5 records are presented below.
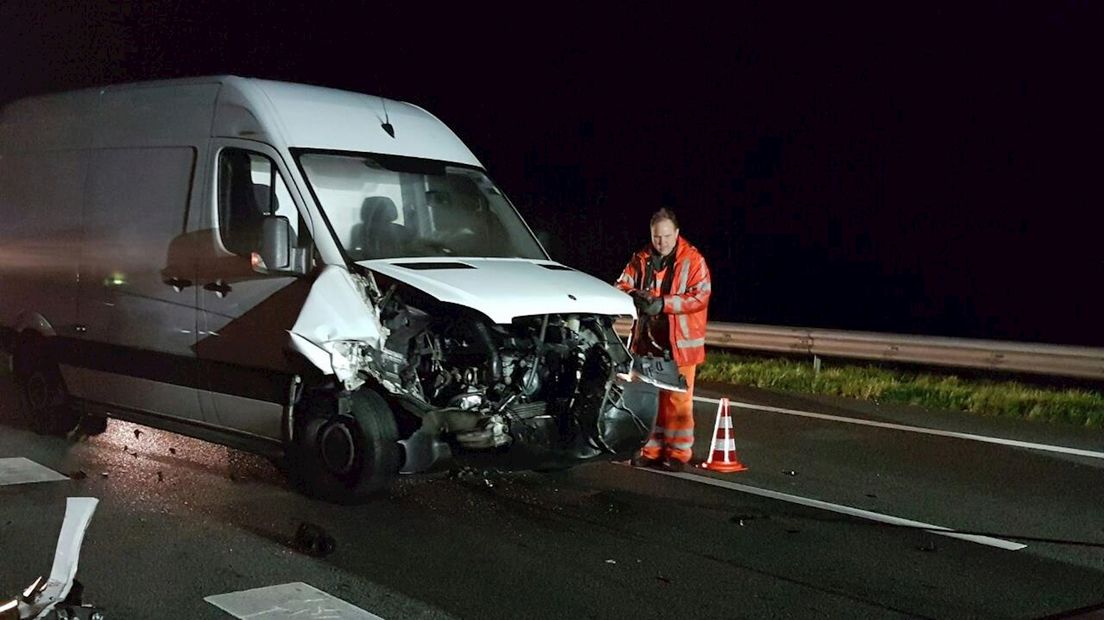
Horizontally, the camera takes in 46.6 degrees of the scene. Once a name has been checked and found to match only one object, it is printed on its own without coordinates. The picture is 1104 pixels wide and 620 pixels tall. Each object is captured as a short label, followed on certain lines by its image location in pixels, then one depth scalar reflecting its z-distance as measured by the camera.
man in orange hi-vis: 8.53
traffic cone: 8.47
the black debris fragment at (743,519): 7.01
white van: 7.05
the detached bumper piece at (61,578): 4.32
